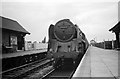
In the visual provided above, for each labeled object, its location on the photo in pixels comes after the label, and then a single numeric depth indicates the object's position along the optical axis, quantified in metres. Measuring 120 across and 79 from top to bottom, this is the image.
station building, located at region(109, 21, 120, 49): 22.49
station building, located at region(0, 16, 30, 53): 18.80
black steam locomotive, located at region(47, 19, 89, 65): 10.61
